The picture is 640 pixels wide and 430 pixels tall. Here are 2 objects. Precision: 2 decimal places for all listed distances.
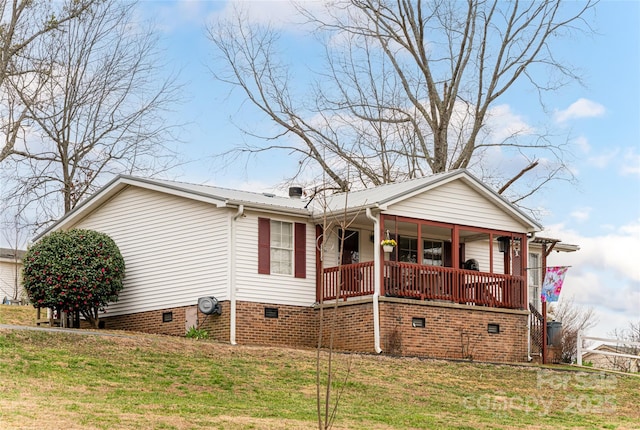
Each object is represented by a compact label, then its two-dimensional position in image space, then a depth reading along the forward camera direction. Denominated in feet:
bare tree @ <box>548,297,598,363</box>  120.57
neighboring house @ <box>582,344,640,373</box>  129.98
